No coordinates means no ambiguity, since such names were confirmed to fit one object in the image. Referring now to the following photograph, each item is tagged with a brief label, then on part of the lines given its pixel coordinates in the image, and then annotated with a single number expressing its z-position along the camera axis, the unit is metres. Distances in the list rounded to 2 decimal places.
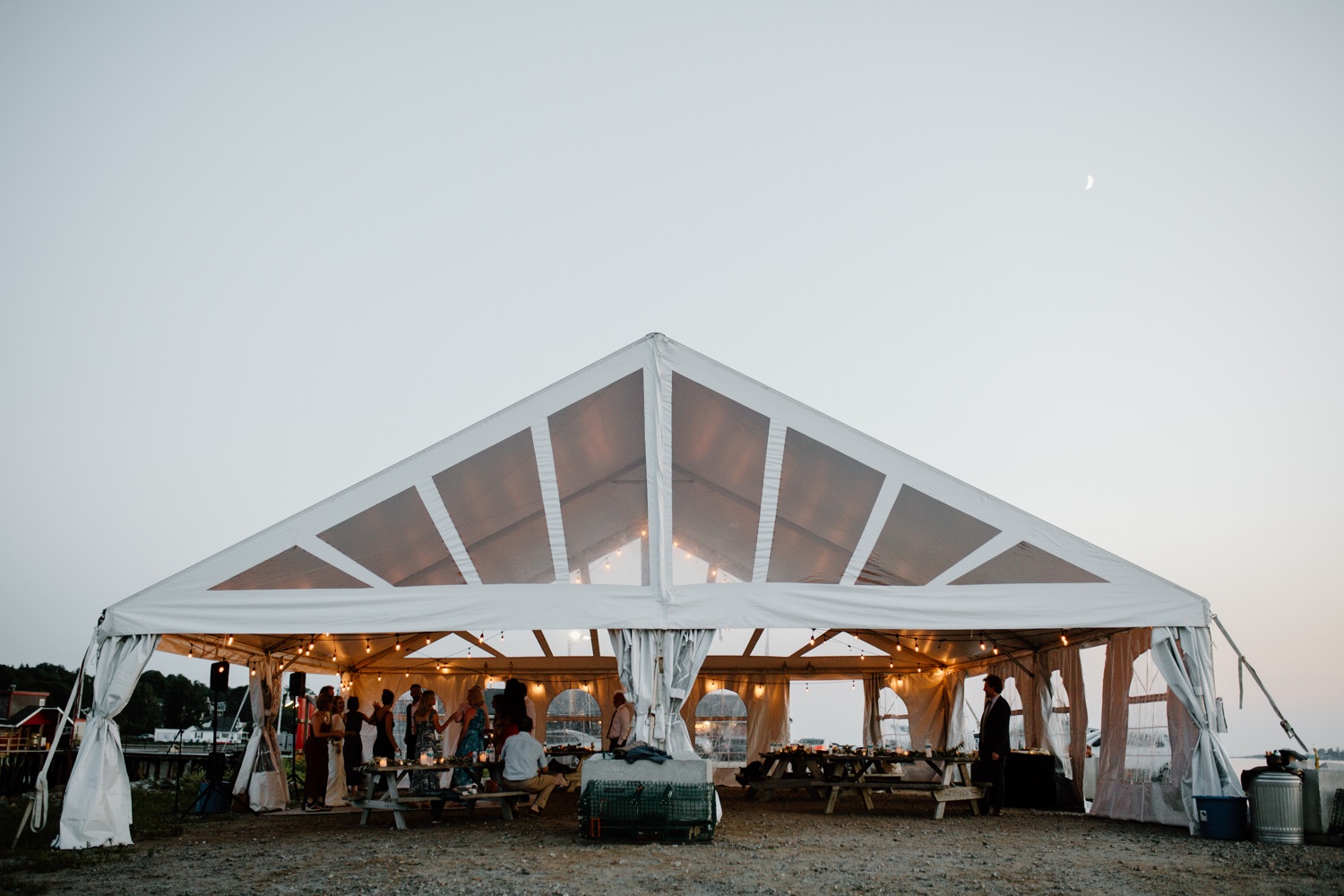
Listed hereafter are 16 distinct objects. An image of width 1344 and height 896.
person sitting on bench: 8.83
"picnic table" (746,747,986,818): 9.08
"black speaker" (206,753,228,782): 9.92
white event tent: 7.00
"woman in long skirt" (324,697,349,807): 10.90
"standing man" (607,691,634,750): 10.29
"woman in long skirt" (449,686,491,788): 9.96
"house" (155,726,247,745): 38.40
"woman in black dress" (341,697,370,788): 11.04
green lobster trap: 6.55
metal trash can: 6.71
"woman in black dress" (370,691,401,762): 10.73
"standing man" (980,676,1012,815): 9.34
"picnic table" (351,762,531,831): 8.07
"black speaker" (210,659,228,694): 9.91
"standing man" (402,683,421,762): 11.23
